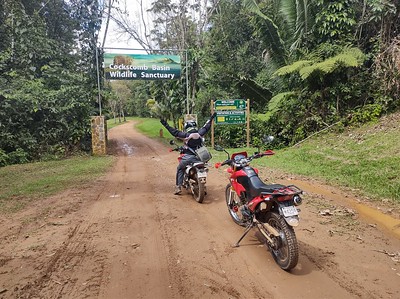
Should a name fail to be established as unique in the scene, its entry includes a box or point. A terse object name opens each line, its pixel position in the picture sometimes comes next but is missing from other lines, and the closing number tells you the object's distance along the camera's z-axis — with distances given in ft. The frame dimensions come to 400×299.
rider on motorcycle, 21.17
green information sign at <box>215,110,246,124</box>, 43.65
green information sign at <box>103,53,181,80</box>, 43.14
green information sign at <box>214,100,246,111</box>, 43.57
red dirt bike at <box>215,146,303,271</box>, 11.31
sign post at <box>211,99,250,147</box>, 43.60
